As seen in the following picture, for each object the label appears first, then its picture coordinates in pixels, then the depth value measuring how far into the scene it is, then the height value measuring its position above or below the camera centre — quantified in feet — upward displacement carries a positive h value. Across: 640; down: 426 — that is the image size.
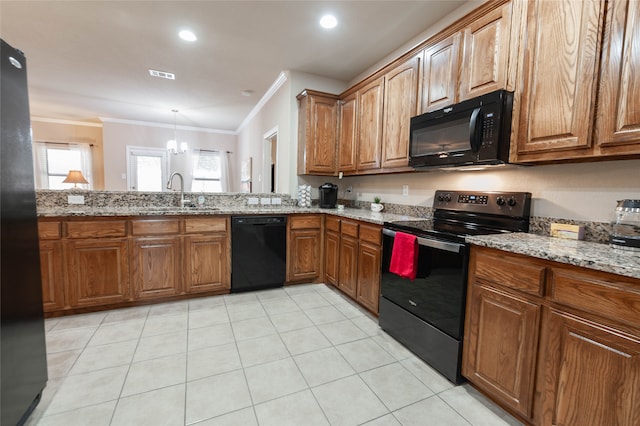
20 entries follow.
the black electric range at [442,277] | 5.47 -1.74
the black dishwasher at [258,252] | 9.84 -2.22
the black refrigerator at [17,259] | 3.79 -1.12
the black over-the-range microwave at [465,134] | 5.67 +1.47
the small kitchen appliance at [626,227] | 4.30 -0.43
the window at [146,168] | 22.33 +1.66
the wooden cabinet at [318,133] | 11.35 +2.53
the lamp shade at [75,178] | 16.92 +0.53
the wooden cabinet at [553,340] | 3.38 -2.05
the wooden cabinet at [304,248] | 10.65 -2.17
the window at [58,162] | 20.92 +1.91
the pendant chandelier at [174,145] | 17.37 +2.85
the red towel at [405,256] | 6.26 -1.42
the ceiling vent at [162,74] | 12.71 +5.37
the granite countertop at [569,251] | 3.40 -0.77
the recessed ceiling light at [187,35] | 9.31 +5.31
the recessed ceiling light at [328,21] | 8.31 +5.30
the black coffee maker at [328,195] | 11.76 -0.08
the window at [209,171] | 24.56 +1.71
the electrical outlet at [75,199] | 9.00 -0.41
